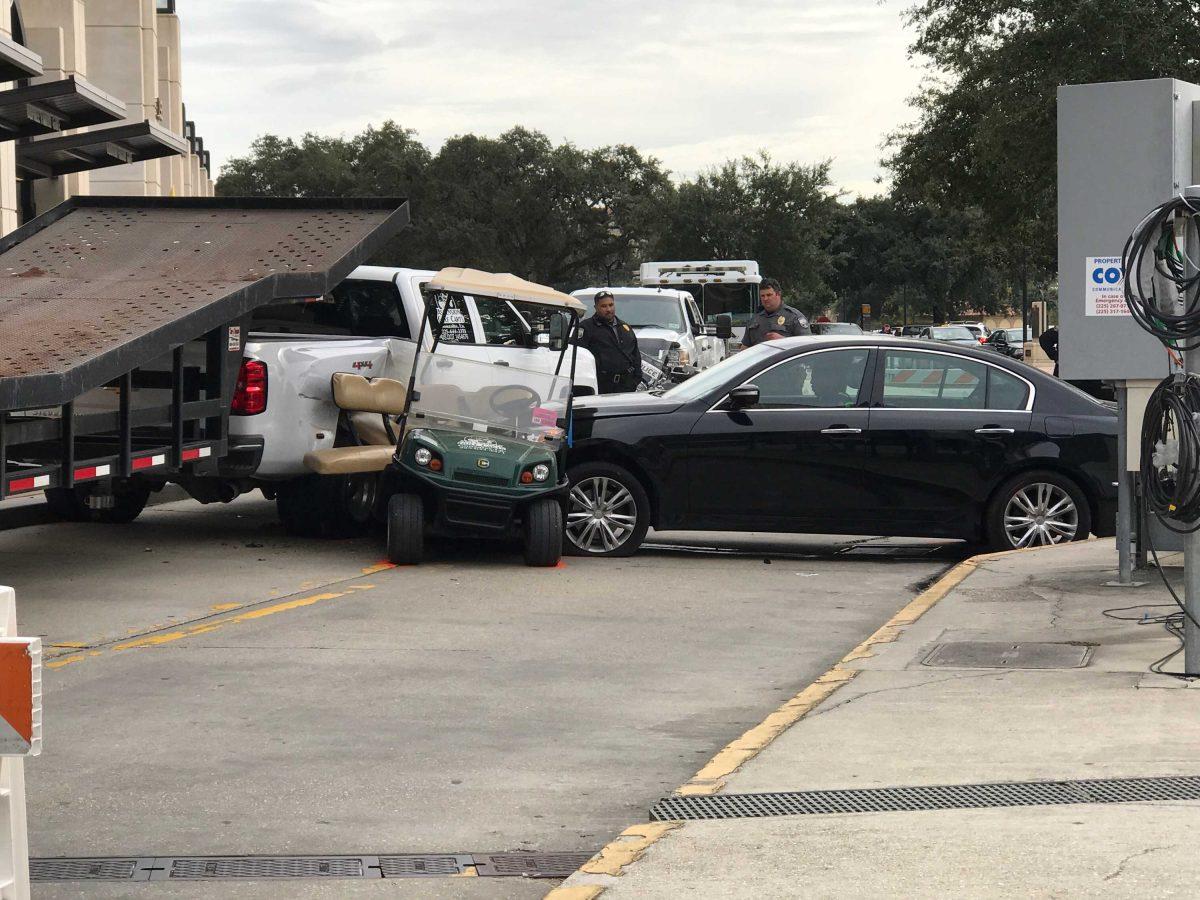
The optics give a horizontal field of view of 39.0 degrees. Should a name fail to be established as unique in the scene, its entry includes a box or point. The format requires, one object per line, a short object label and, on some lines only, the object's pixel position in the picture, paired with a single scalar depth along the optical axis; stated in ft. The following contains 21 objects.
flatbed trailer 31.89
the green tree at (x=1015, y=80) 97.91
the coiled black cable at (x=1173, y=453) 24.17
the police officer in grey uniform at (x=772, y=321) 55.01
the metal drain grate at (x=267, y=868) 16.93
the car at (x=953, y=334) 179.30
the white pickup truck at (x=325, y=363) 40.57
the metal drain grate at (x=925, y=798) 18.21
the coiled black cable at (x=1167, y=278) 23.95
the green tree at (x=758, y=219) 263.49
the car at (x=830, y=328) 150.43
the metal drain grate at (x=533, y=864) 17.12
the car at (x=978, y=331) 205.75
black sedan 40.42
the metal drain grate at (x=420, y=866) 17.03
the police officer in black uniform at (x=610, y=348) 56.03
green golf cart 38.81
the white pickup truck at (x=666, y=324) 79.51
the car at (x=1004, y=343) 191.01
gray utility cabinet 31.68
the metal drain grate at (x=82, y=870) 16.87
